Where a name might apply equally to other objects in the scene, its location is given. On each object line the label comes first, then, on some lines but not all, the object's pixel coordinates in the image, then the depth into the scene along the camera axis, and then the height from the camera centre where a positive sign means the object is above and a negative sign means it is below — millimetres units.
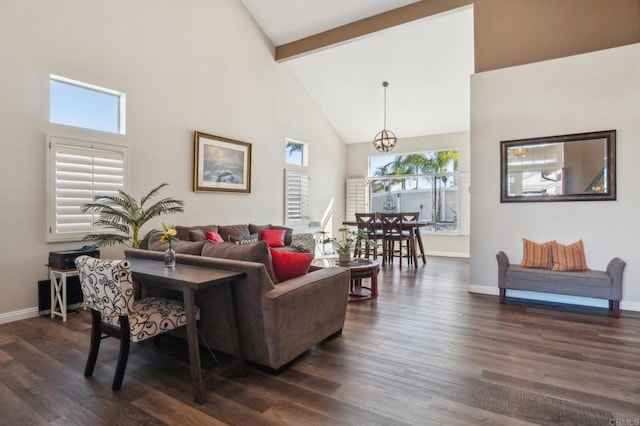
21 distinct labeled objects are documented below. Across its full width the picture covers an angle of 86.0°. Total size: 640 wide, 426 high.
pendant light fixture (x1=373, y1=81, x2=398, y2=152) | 6668 +1370
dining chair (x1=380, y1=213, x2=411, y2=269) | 6742 -386
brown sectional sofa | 2338 -692
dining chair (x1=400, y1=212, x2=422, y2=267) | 6737 -437
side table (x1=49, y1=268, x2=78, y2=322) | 3584 -861
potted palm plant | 4066 -73
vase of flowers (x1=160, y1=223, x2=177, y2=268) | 2537 -325
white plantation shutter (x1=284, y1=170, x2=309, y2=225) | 7332 +312
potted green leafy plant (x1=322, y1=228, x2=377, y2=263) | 4414 -492
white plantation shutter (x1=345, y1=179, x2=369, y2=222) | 9344 +412
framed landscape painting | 5449 +799
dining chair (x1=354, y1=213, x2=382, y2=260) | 7008 -318
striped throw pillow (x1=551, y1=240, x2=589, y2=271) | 4047 -529
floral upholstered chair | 2129 -679
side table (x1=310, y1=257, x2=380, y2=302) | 4203 -797
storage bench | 3732 -775
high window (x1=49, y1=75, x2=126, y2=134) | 3902 +1271
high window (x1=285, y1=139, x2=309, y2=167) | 7533 +1323
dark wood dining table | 6676 -306
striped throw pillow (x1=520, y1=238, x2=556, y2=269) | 4195 -516
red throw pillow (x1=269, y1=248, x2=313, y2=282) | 2709 -417
